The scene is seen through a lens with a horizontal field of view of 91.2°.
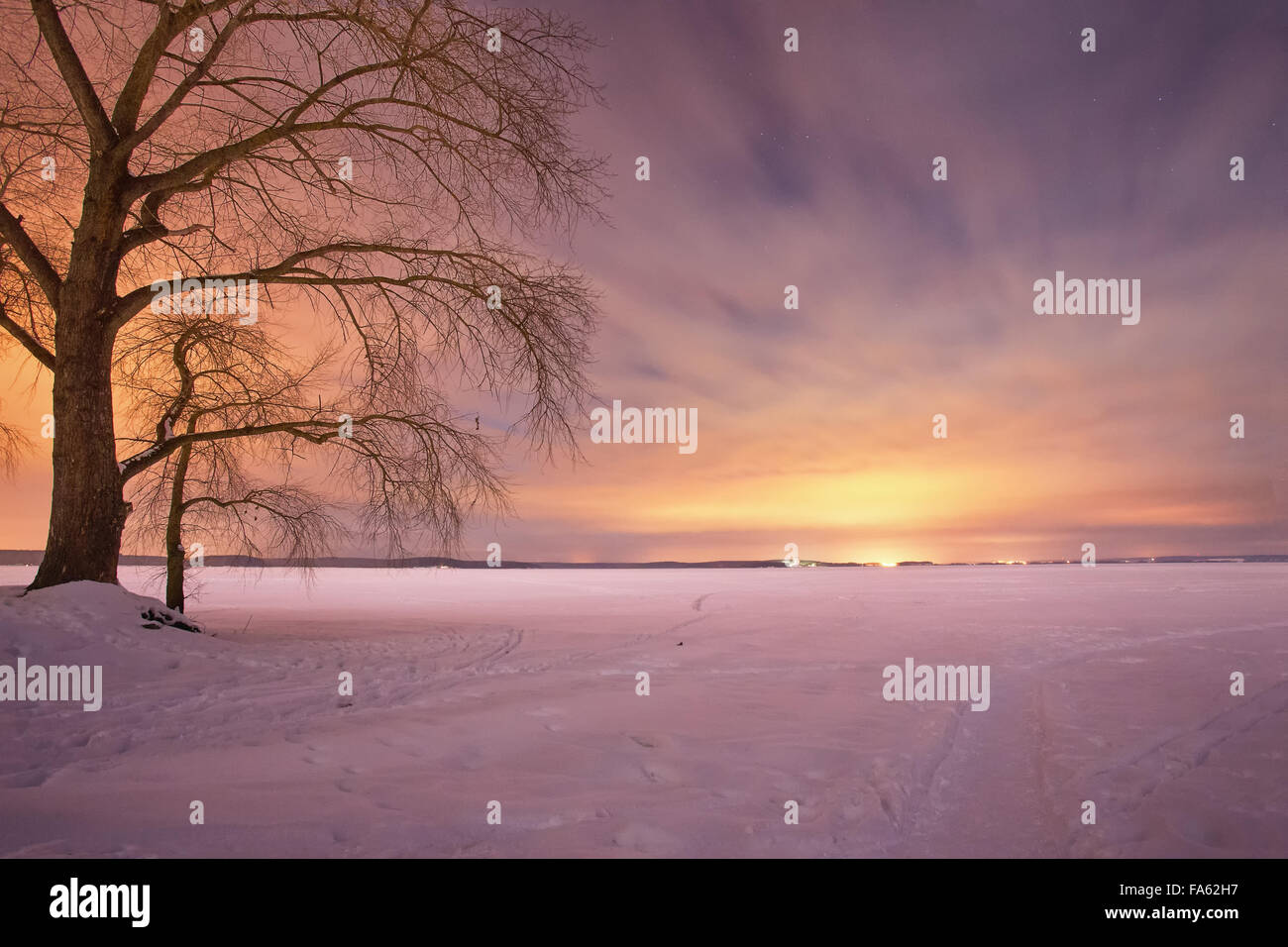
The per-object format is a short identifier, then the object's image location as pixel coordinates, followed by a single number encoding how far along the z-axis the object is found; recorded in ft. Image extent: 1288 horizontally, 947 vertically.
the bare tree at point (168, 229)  25.27
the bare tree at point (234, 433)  30.30
